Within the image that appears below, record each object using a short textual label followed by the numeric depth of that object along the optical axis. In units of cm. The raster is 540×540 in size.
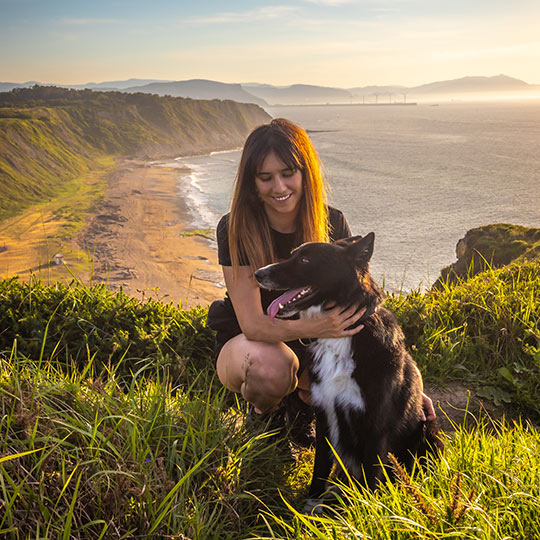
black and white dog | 235
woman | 279
